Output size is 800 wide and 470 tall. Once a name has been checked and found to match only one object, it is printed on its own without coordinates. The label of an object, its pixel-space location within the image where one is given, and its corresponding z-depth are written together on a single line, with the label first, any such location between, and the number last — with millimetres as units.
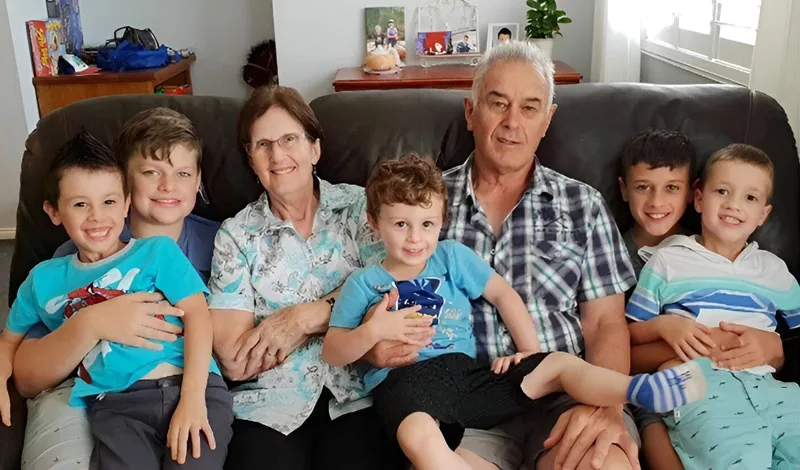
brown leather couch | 1771
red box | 3955
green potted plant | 3697
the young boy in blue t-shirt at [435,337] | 1380
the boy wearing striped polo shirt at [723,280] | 1528
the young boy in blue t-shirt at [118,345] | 1383
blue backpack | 4211
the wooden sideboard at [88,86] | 3996
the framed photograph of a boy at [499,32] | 3913
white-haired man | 1659
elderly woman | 1538
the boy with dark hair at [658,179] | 1696
